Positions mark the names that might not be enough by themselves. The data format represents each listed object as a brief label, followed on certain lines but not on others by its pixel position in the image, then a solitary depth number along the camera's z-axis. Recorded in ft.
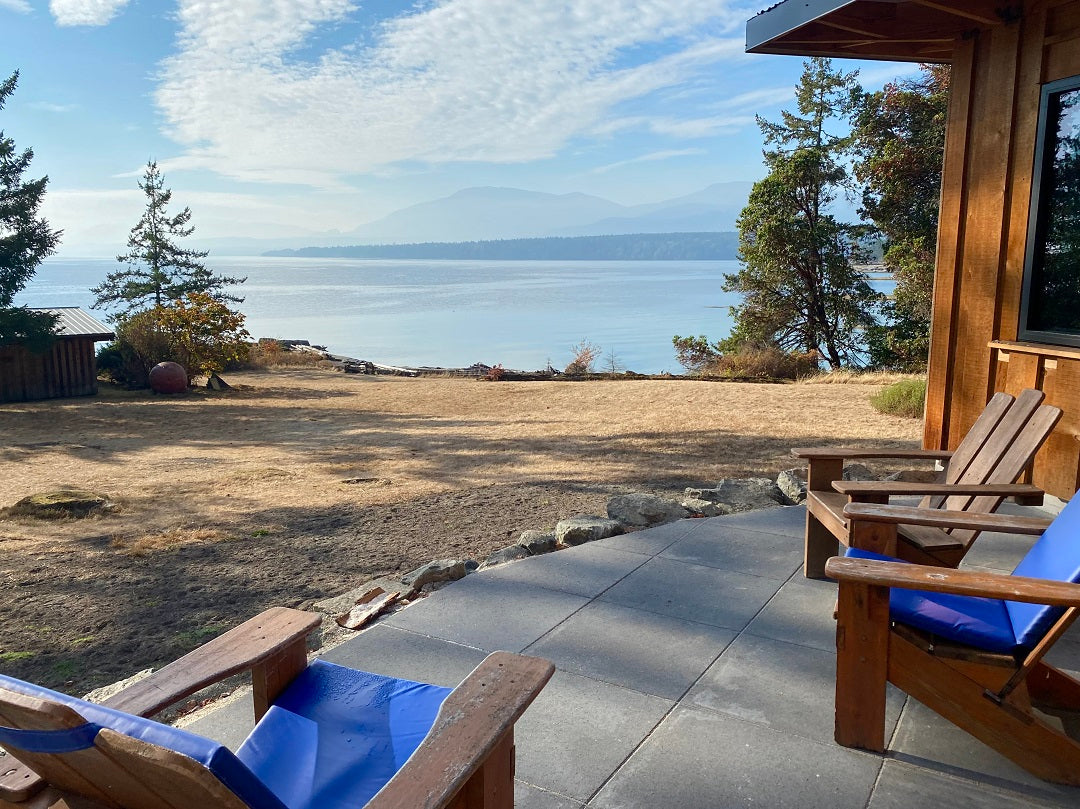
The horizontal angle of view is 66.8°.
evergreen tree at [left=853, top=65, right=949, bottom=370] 55.93
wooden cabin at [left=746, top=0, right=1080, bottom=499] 14.52
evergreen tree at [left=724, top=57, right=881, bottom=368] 65.87
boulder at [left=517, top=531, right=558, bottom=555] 14.37
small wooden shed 50.31
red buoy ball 50.62
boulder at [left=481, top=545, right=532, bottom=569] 13.85
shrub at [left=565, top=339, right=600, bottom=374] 60.54
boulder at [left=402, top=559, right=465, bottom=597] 12.84
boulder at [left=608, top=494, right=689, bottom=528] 15.74
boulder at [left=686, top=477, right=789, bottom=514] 17.19
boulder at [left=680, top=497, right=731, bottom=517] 16.25
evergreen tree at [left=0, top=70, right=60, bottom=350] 48.70
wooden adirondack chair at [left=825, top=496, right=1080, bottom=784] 7.28
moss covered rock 21.65
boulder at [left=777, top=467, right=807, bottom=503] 17.42
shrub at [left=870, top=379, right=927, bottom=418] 31.99
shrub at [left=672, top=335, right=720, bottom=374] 67.41
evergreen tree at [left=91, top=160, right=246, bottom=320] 107.04
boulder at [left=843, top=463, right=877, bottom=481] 20.92
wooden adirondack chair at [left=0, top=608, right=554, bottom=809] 3.86
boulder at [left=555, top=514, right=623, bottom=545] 14.70
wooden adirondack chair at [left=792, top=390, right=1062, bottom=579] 10.30
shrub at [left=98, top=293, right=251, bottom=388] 53.36
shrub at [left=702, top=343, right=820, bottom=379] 54.08
